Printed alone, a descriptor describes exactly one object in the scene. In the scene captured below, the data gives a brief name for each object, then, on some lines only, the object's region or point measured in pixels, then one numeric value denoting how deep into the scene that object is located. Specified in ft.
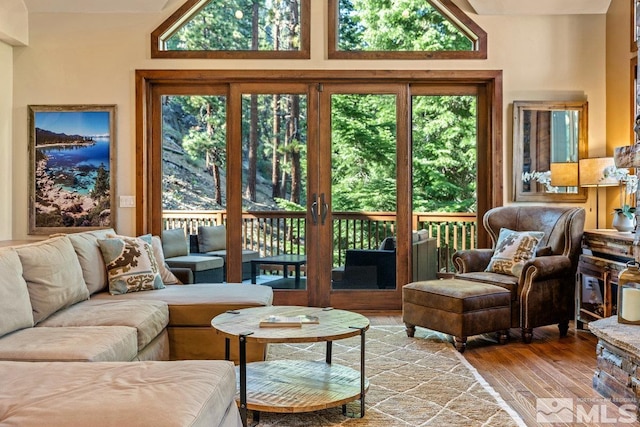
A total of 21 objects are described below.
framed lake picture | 18.26
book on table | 9.62
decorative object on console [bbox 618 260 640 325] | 10.91
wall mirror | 18.12
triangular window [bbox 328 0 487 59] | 18.44
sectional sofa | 5.82
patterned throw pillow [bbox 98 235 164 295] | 13.26
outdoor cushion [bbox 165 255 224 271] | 18.25
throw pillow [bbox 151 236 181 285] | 14.66
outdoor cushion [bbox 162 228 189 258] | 18.58
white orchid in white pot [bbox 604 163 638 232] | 15.21
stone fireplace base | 9.65
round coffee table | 8.85
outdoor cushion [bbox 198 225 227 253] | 18.72
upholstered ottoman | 13.61
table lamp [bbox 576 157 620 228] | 16.17
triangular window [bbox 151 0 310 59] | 18.42
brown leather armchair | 14.42
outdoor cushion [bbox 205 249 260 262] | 18.72
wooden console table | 14.39
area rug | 9.27
